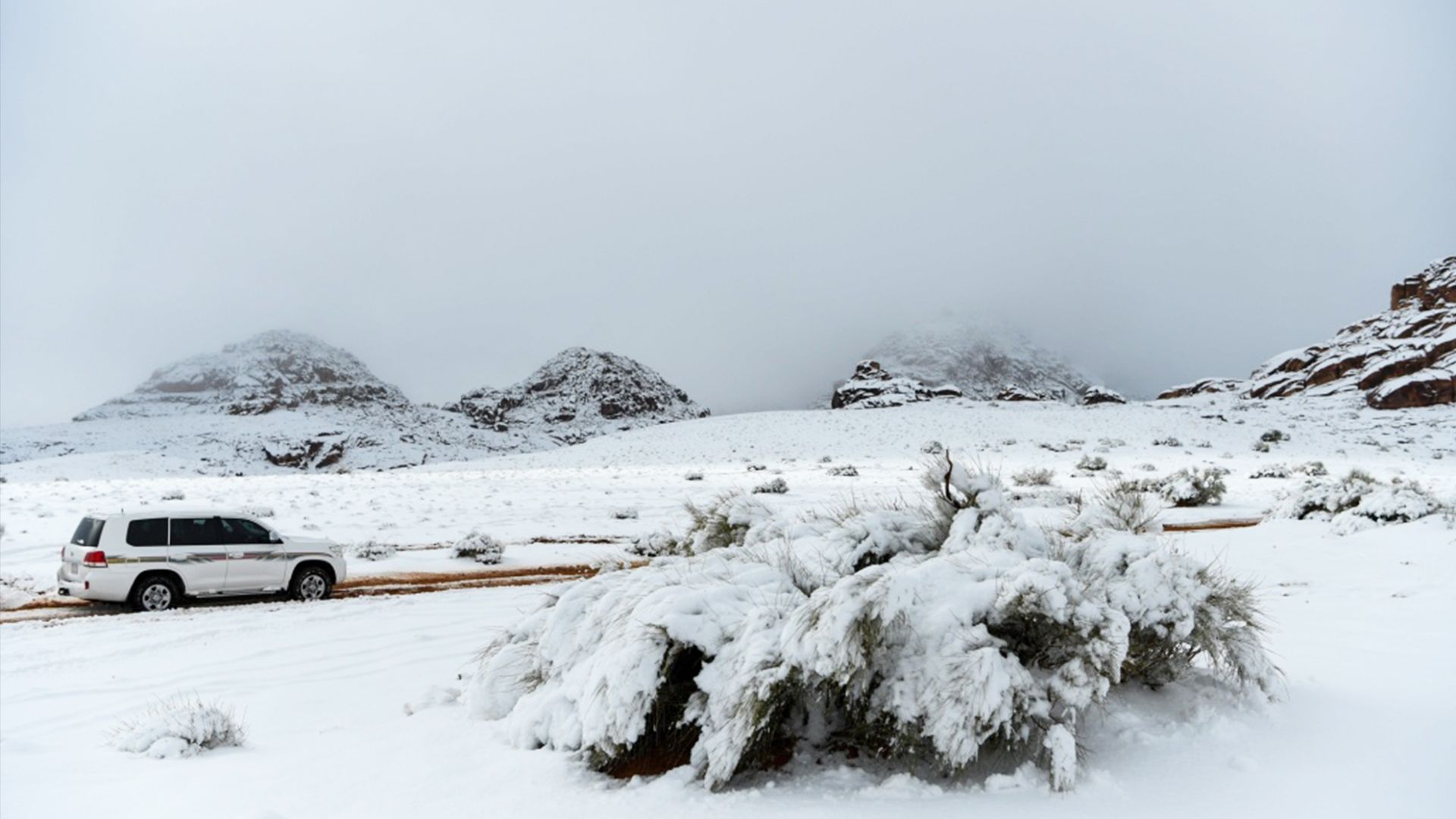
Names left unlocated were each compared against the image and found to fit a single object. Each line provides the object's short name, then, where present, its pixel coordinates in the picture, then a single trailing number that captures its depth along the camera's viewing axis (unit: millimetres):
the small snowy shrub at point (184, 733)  5988
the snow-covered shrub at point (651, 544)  16156
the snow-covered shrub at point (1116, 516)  6332
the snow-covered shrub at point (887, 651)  4223
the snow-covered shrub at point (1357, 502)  13820
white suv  12375
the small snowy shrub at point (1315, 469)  26469
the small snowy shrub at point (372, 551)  17789
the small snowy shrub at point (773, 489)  26531
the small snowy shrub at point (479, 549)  17188
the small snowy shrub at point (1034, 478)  26406
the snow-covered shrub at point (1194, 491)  22422
